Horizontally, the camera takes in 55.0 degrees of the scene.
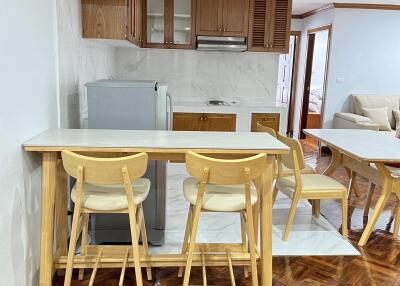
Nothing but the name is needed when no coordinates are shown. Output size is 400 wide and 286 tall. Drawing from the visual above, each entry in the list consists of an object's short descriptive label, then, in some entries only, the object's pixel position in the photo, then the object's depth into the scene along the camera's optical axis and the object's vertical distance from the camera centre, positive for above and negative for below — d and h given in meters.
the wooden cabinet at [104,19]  2.96 +0.37
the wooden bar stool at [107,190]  1.84 -0.67
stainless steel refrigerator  2.66 -0.36
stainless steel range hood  4.80 +0.34
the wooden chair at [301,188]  2.92 -0.88
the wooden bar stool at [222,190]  1.86 -0.67
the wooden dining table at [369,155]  2.81 -0.57
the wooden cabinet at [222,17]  4.81 +0.66
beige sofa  5.95 -0.47
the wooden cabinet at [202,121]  4.84 -0.63
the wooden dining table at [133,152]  2.01 -0.45
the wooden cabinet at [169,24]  4.81 +0.56
